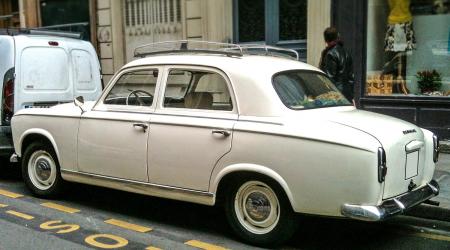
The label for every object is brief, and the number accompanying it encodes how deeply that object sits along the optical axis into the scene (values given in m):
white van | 7.15
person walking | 7.37
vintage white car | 4.18
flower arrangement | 9.06
